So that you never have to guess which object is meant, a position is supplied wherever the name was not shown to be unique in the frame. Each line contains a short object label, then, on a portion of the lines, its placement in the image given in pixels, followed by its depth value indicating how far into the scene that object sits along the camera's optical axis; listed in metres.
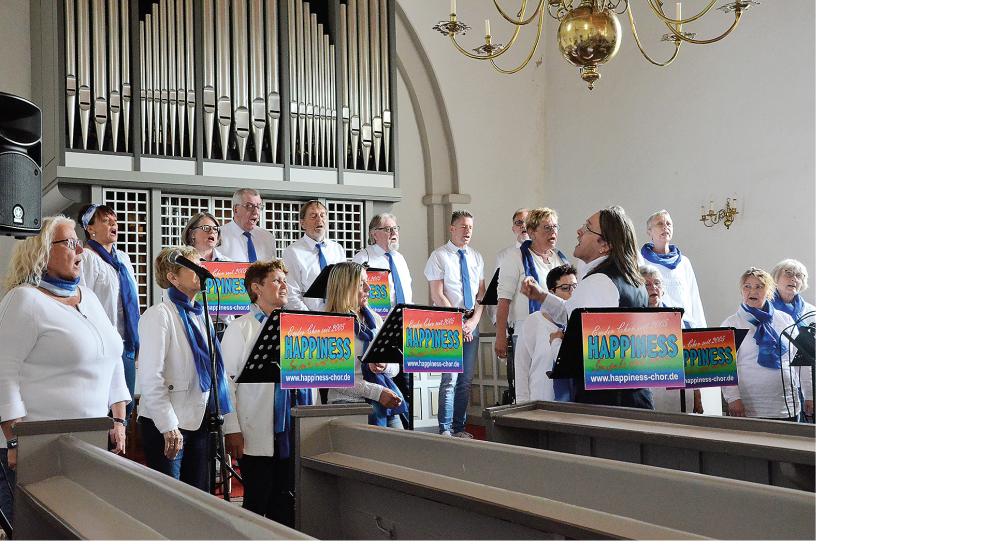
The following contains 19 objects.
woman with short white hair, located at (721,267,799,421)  4.96
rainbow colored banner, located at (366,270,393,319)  5.64
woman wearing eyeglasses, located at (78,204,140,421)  5.34
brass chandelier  3.88
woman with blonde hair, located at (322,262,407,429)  4.09
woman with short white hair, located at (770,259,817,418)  5.23
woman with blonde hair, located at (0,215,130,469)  3.17
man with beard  6.68
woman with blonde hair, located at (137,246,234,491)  3.69
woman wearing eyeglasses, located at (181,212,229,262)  5.82
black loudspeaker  2.77
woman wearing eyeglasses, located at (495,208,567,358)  6.08
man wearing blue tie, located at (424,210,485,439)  6.82
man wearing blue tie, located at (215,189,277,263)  6.48
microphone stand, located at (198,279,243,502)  3.70
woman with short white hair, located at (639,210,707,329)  6.00
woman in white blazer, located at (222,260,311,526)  3.75
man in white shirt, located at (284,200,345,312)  6.57
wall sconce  7.48
